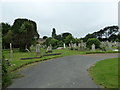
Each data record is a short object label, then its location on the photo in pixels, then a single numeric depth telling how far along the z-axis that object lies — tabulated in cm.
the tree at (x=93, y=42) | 2116
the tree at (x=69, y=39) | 3337
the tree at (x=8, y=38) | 2135
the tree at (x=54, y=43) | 3301
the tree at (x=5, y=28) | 2597
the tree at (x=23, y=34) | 2019
